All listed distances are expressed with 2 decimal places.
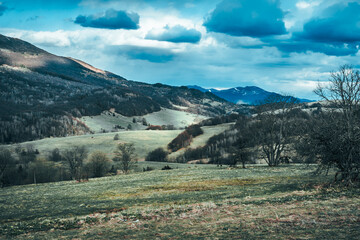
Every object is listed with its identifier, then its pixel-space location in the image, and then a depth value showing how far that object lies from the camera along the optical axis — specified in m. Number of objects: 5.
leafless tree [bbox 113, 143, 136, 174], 95.56
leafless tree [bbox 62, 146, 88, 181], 98.06
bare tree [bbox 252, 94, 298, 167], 67.06
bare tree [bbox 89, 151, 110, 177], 103.81
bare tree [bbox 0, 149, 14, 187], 97.76
